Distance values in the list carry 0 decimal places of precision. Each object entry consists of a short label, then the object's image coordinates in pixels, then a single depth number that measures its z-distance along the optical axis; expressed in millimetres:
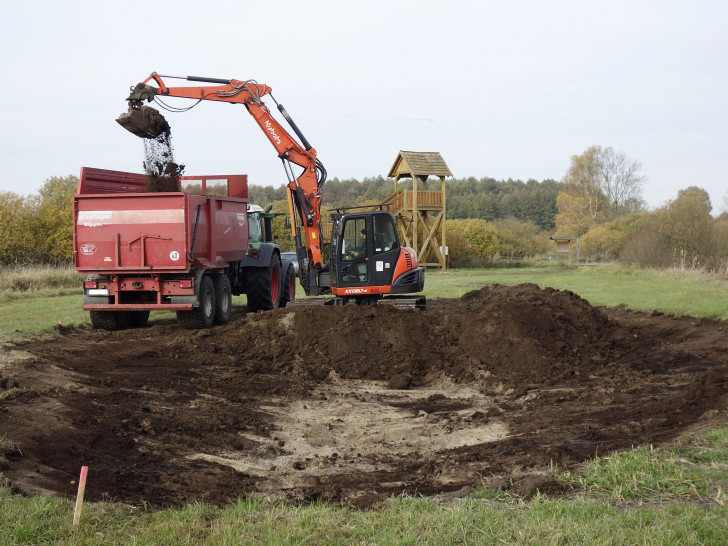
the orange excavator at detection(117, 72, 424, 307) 15828
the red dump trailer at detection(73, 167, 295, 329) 13461
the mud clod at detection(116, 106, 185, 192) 14875
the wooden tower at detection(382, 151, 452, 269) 39000
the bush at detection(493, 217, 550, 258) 48344
